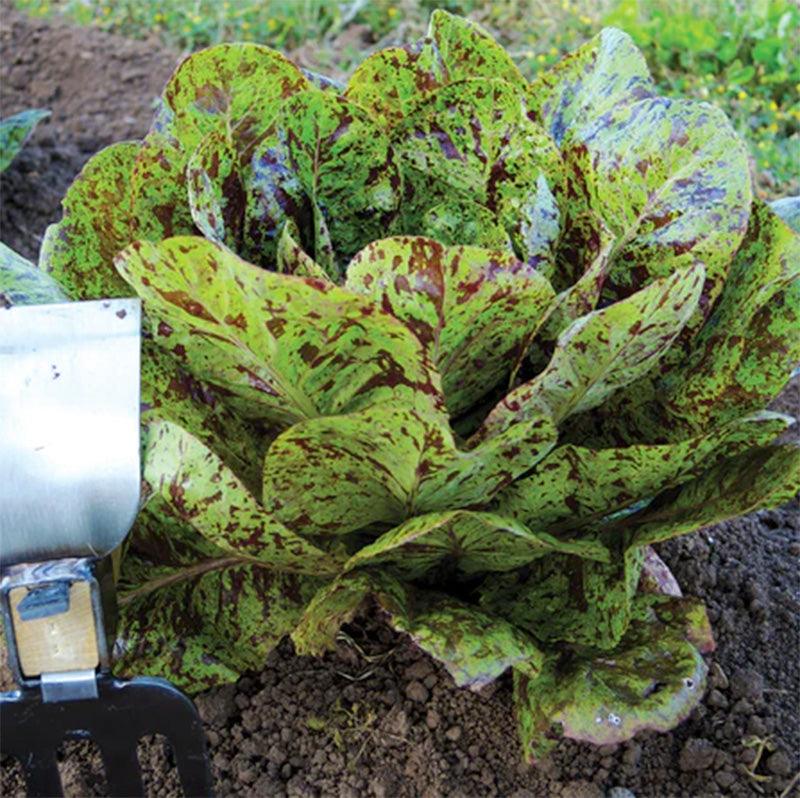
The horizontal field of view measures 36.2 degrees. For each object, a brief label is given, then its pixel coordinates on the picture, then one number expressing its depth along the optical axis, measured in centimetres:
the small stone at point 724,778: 139
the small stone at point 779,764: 141
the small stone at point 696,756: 139
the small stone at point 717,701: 147
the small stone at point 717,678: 149
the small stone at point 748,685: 148
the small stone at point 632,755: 139
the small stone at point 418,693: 140
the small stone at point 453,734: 138
